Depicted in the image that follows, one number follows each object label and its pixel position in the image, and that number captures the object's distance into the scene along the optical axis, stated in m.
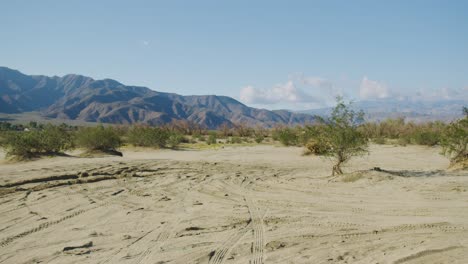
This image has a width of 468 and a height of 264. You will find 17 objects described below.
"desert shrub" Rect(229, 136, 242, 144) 40.96
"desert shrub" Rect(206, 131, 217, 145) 39.61
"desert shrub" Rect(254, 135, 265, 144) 40.23
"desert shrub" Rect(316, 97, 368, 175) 15.52
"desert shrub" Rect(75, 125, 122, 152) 25.50
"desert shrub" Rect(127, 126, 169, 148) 31.27
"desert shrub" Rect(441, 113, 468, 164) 16.80
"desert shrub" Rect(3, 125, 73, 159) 20.28
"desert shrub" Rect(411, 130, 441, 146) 29.89
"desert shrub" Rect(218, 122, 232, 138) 53.56
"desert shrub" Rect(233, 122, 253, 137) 53.34
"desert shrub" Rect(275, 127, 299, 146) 34.33
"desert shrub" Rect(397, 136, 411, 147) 33.22
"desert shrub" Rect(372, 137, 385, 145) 35.33
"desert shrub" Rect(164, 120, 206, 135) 55.19
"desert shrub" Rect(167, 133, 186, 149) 33.00
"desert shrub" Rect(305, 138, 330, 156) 24.95
